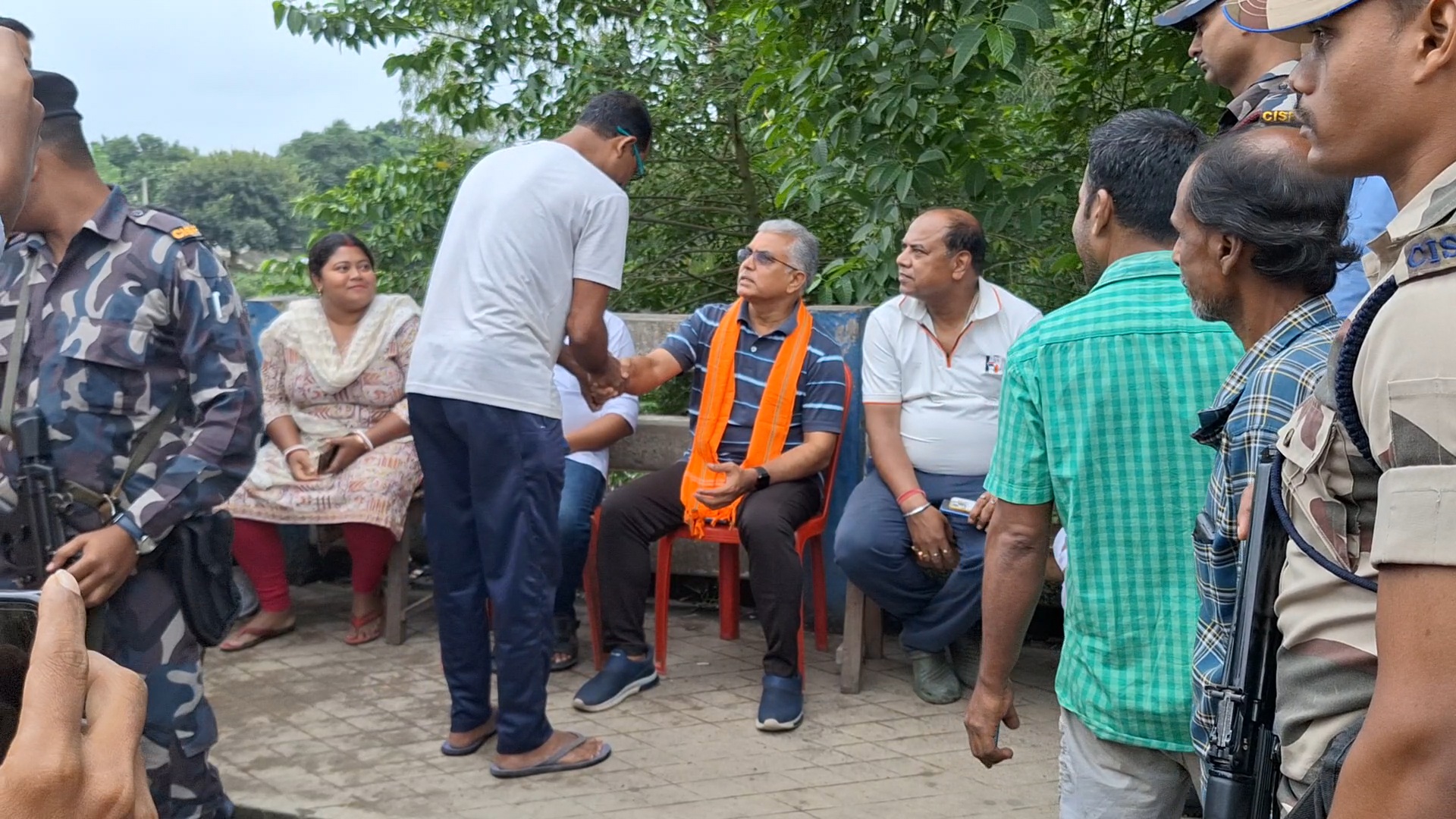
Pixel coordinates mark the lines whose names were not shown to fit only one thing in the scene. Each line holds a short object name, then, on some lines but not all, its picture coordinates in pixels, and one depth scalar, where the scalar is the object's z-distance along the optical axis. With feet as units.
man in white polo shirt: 16.12
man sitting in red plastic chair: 16.38
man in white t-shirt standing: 13.89
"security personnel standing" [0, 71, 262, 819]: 10.67
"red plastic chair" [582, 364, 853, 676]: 17.26
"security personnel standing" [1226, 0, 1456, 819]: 3.99
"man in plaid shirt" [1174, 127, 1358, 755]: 6.46
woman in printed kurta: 19.26
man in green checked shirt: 7.98
